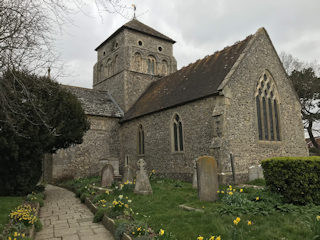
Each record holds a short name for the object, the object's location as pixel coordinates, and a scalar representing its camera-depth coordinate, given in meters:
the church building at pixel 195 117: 12.11
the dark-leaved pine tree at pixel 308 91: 25.05
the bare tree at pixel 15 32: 4.93
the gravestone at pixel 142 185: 8.62
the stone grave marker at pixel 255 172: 11.84
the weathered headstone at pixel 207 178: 6.95
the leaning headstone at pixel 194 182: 10.06
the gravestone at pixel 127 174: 11.24
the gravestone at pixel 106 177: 11.23
